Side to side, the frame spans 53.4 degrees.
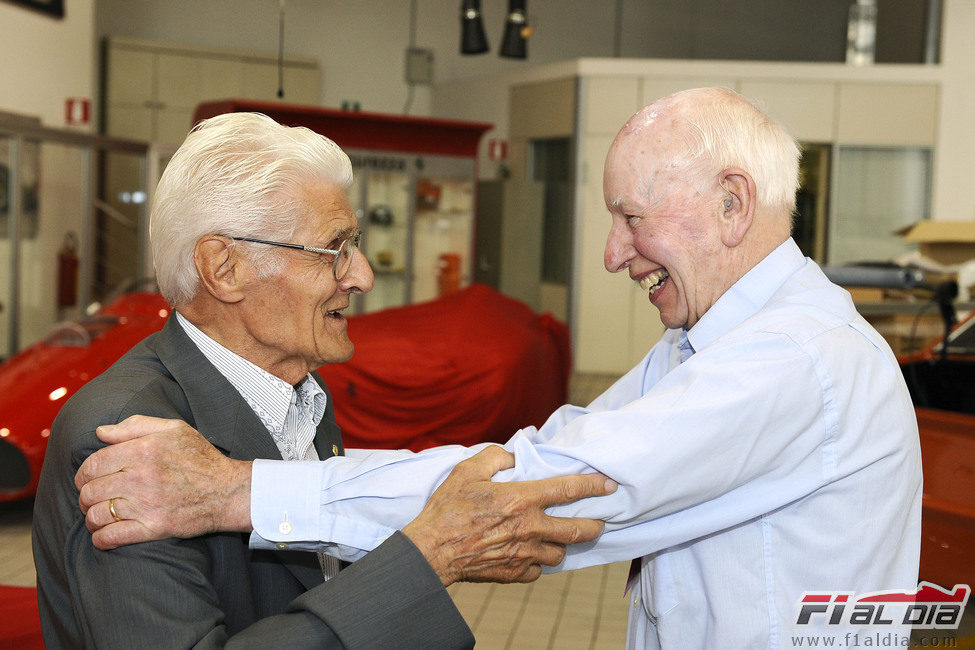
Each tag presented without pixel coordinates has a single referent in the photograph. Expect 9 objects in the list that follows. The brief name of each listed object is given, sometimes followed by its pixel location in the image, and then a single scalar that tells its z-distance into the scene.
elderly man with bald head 1.22
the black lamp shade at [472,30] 9.52
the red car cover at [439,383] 5.60
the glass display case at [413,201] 8.62
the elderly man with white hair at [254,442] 1.12
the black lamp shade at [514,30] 9.54
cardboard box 5.28
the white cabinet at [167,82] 11.41
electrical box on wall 12.70
